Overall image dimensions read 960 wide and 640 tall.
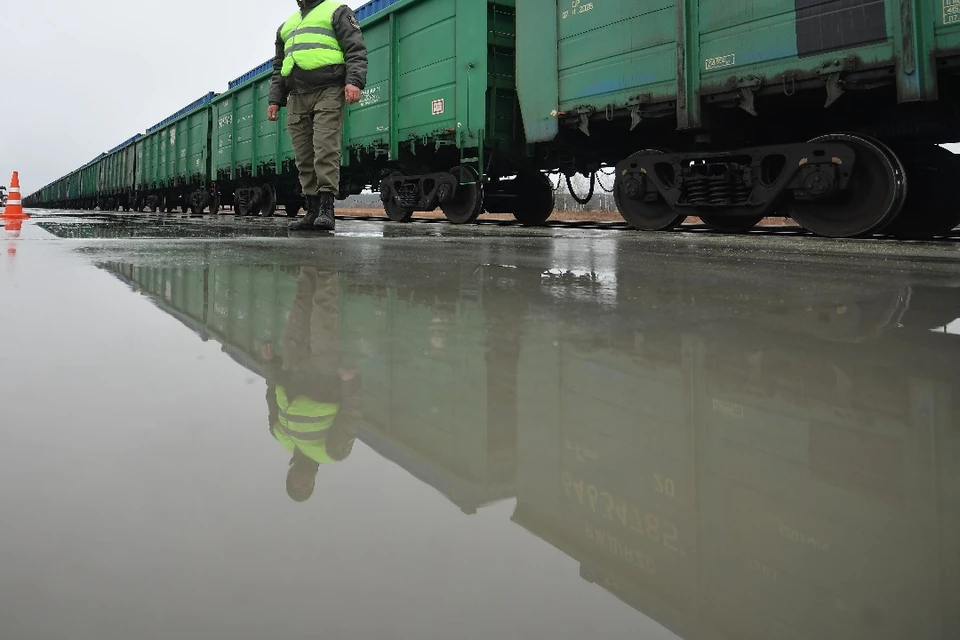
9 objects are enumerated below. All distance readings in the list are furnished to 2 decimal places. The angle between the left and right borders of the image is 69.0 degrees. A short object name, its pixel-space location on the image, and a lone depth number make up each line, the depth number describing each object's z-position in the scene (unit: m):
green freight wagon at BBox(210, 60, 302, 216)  15.09
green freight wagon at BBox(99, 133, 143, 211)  30.27
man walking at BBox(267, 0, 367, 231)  6.81
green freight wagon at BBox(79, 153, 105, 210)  38.53
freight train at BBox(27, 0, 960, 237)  5.43
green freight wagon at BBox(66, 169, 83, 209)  45.79
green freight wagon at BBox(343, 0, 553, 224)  9.13
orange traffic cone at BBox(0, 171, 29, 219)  10.89
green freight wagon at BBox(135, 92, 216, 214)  20.66
